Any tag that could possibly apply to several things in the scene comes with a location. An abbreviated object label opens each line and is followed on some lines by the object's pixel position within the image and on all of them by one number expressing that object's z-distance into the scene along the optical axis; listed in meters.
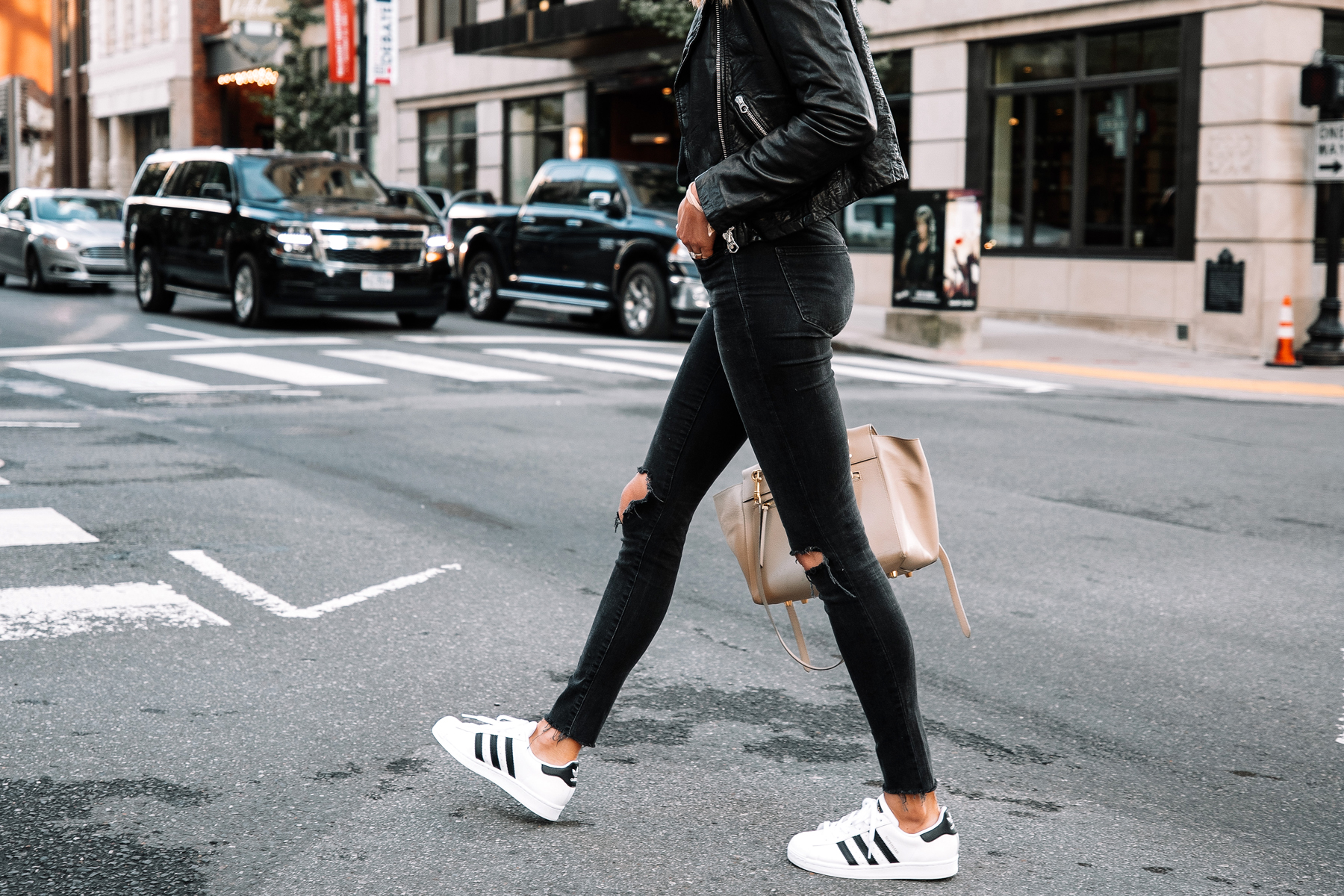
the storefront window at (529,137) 30.52
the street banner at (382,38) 29.59
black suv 16.12
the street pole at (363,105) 27.12
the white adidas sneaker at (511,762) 3.27
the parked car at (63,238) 22.95
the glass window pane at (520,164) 31.30
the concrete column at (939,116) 21.14
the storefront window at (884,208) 22.14
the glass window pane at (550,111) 30.34
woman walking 2.84
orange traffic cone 16.11
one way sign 15.66
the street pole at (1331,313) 15.95
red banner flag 30.80
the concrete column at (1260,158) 17.39
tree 32.88
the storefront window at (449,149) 33.41
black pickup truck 16.91
